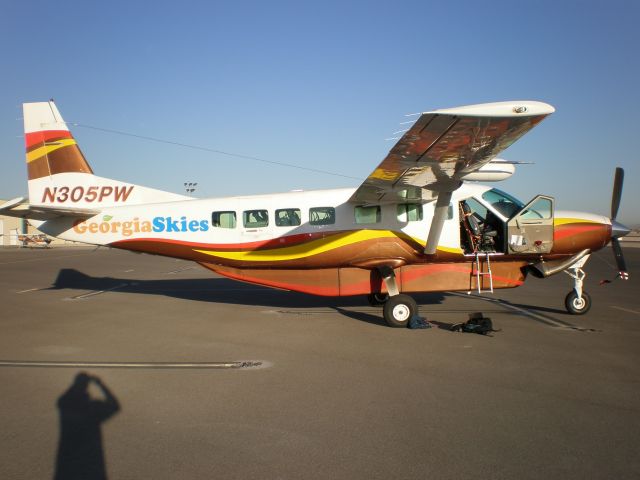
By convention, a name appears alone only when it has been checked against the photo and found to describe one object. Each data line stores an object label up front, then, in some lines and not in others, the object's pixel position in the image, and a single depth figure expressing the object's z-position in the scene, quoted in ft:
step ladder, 31.07
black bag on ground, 26.22
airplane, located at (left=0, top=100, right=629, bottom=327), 31.19
